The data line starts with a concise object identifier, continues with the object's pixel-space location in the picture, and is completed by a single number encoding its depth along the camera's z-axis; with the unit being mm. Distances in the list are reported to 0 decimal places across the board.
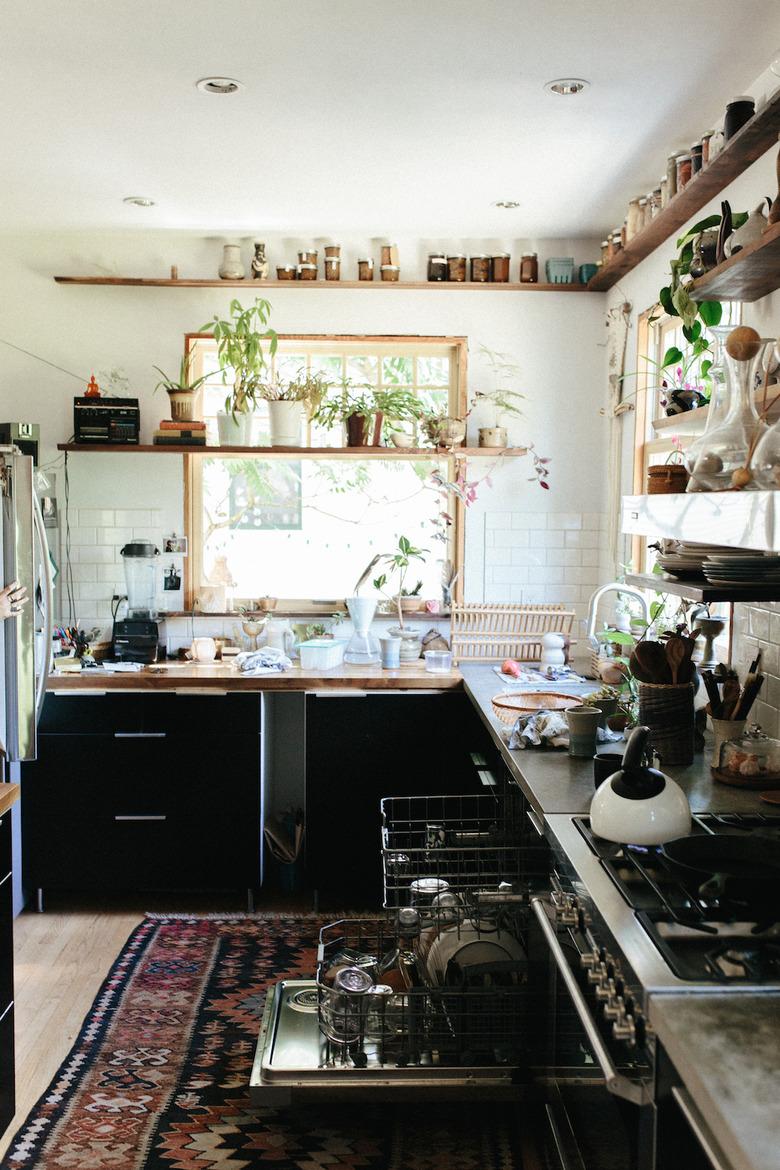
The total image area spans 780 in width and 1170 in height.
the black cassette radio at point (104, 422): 4566
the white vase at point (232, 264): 4668
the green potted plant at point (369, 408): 4598
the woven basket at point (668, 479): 2768
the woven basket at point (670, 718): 2715
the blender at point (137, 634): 4492
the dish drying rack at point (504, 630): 4520
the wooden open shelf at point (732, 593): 2203
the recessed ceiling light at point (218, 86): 2990
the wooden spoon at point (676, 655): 2736
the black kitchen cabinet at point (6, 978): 2508
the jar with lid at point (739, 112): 2697
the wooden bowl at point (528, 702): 3455
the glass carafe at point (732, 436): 2205
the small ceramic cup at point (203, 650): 4538
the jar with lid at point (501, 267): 4699
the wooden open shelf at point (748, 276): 2422
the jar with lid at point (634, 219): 3941
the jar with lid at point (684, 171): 3273
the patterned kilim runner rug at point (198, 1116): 2609
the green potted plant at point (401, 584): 4566
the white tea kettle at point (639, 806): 1972
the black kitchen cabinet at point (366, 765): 4133
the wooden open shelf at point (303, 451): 4539
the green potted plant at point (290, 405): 4523
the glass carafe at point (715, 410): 2293
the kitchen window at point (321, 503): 4852
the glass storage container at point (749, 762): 2494
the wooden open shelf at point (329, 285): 4648
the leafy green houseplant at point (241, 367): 4531
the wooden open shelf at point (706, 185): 2590
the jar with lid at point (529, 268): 4695
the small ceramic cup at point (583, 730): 2814
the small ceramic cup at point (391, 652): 4320
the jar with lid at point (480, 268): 4711
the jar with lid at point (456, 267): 4691
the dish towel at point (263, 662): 4246
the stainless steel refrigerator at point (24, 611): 3523
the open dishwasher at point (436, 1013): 2562
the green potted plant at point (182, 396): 4559
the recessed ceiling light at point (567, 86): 2949
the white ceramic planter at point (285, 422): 4523
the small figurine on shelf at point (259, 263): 4668
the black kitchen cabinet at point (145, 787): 4113
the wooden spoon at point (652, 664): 2764
